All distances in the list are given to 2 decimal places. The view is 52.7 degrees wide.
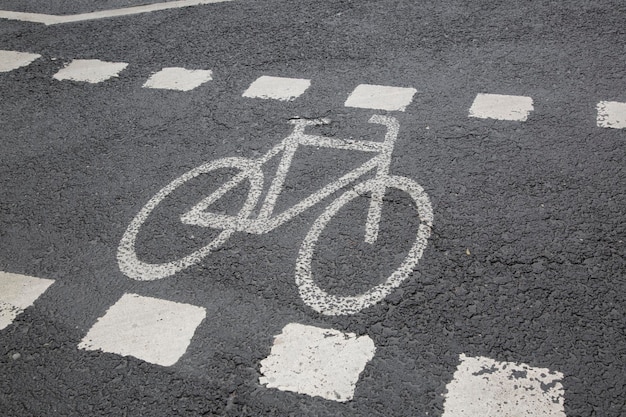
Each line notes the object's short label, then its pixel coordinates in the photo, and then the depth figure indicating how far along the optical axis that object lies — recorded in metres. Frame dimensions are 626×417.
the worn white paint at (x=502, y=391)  2.77
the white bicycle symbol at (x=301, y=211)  3.48
